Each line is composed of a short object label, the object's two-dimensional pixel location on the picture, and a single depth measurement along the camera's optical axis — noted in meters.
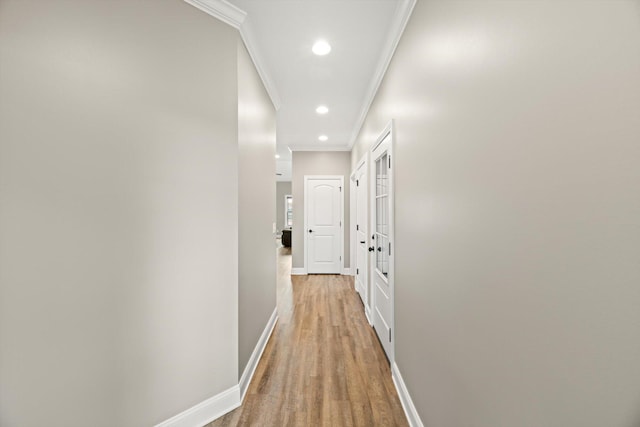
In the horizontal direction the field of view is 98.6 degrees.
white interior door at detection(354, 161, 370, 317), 3.65
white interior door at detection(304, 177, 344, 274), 5.87
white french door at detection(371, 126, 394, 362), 2.33
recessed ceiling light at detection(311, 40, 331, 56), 2.26
